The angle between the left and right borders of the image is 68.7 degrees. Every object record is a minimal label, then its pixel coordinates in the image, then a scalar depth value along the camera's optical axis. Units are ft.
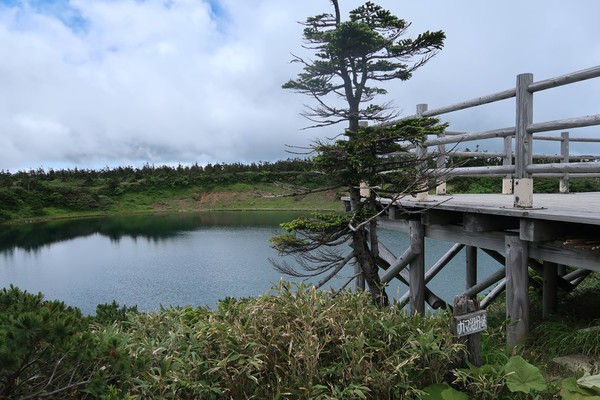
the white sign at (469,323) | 10.20
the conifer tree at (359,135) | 19.13
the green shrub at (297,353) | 9.29
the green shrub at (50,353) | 6.98
